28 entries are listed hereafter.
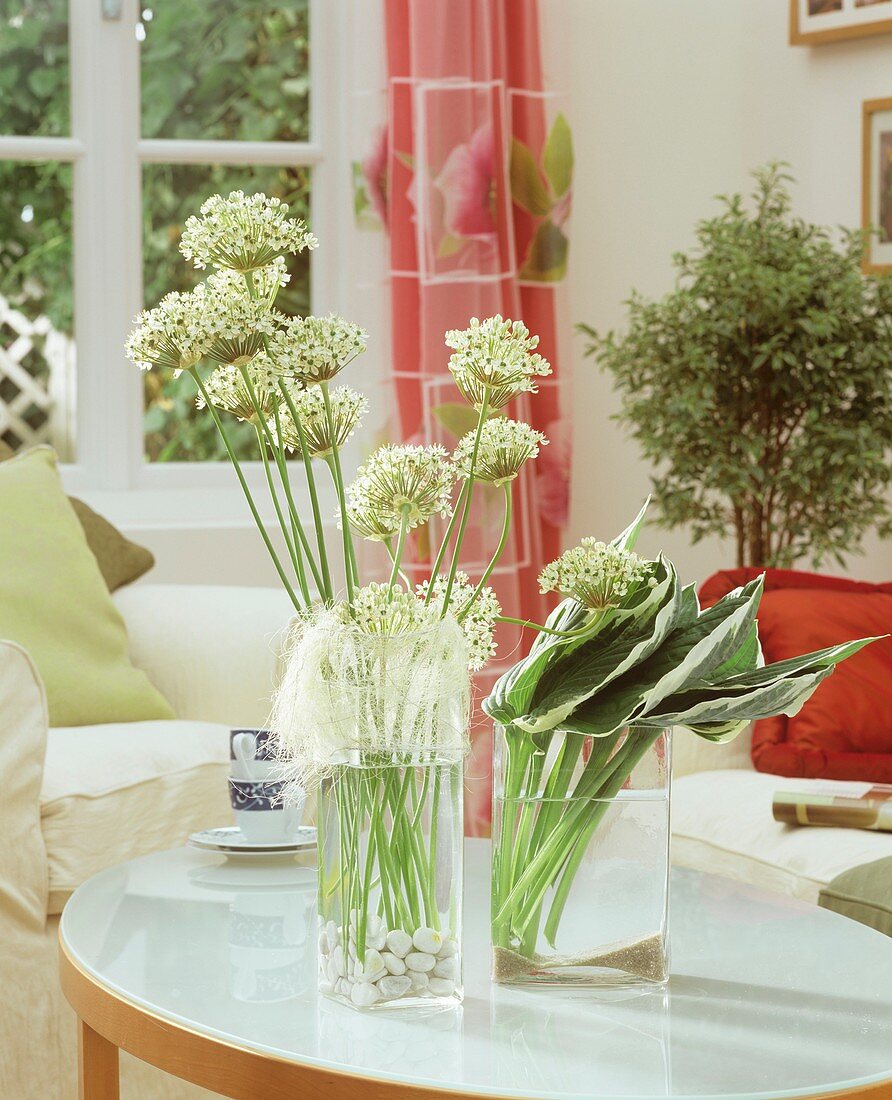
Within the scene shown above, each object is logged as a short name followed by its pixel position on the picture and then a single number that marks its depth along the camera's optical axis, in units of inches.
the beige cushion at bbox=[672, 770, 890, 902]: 129.6
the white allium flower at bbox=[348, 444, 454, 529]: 99.5
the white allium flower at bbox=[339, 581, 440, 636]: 98.5
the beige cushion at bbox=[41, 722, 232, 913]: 134.5
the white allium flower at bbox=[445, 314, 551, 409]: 98.4
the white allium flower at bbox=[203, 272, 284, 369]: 97.1
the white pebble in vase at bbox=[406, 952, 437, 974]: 98.8
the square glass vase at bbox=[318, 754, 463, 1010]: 98.8
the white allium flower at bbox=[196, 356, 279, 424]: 98.5
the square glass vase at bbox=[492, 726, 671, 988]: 100.3
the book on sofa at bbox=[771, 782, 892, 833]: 131.3
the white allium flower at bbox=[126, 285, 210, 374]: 97.2
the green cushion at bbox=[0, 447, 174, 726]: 152.8
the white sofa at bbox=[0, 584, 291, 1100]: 130.4
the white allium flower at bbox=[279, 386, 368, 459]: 99.9
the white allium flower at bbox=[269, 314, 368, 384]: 97.2
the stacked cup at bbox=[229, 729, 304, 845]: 117.9
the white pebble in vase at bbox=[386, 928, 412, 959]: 98.7
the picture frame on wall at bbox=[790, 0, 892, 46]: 224.9
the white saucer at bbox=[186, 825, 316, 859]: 117.6
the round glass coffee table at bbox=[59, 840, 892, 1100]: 94.4
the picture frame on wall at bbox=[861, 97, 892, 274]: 226.8
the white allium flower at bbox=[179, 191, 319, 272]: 97.0
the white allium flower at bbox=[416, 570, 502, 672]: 100.7
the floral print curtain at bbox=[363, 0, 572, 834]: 217.5
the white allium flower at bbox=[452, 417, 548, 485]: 99.9
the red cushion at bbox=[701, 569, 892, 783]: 142.3
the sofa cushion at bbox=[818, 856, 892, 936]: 120.4
